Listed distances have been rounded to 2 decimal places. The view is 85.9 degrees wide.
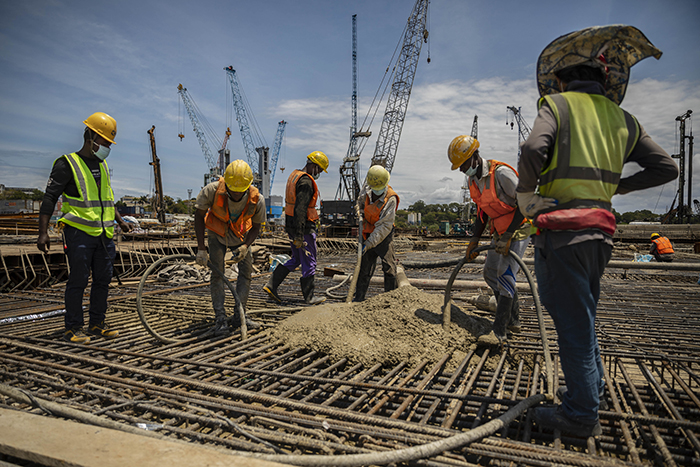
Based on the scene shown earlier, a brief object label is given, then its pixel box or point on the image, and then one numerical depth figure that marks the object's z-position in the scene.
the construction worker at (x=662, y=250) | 7.80
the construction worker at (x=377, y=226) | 4.29
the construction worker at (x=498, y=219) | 2.80
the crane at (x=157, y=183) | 32.72
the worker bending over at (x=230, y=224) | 3.28
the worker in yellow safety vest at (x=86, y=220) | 3.11
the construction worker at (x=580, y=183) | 1.57
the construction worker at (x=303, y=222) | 4.39
